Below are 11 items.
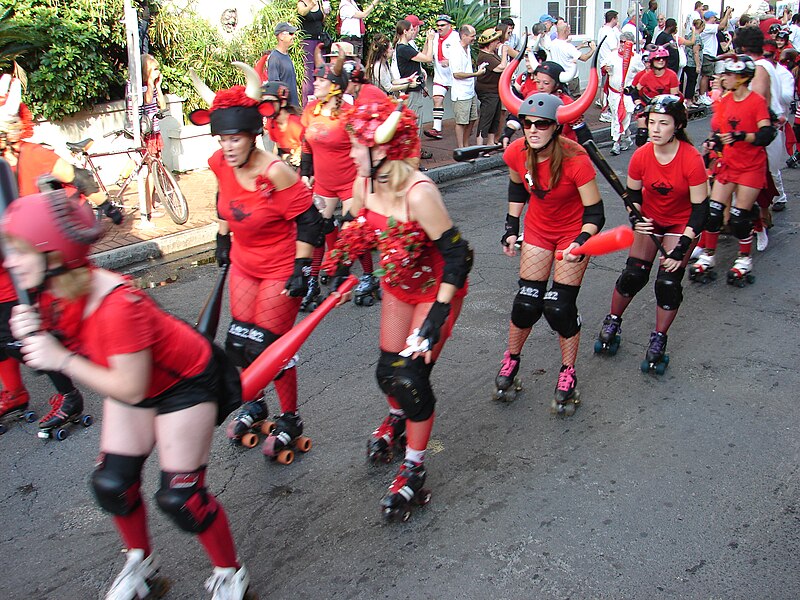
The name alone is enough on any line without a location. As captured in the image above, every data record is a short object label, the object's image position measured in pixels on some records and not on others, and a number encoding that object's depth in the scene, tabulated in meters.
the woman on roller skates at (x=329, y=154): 6.52
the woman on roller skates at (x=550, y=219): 4.59
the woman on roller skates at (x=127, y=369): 2.58
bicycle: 8.92
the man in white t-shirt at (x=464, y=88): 12.94
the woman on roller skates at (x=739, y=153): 6.56
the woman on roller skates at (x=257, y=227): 4.04
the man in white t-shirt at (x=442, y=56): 13.48
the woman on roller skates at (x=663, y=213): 5.07
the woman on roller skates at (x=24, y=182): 4.59
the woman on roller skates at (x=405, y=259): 3.65
